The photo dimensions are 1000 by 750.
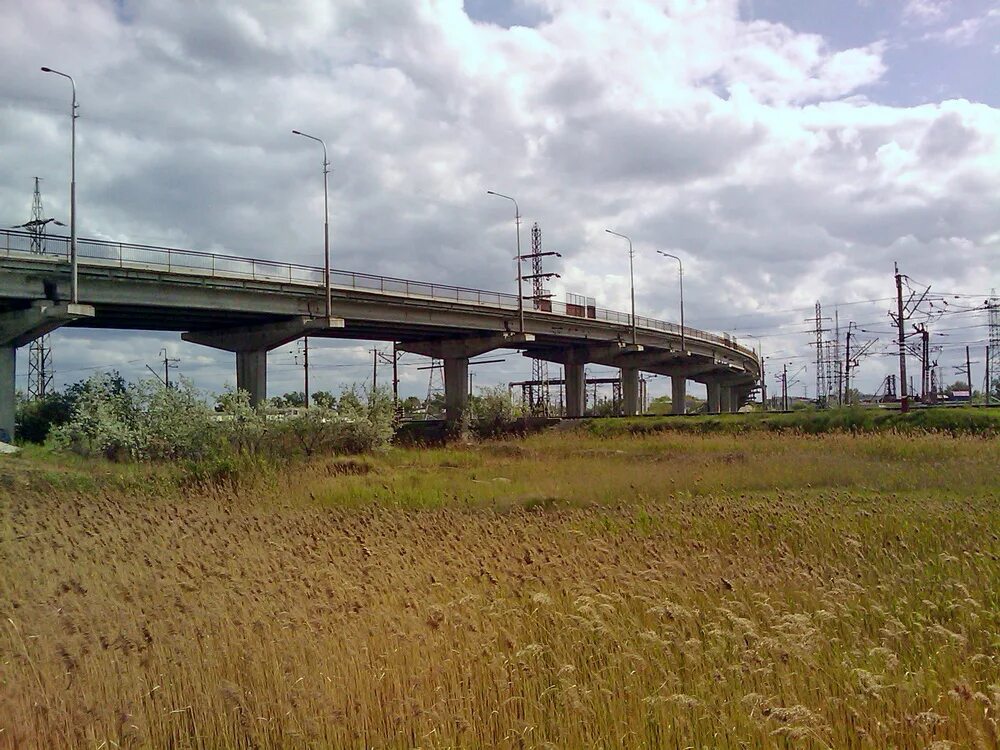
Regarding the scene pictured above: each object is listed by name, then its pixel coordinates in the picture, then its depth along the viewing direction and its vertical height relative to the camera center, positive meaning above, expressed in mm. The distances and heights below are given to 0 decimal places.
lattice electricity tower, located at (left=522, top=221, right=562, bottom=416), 83312 +13761
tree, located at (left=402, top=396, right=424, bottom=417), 60994 +1087
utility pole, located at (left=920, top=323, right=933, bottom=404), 70312 +4876
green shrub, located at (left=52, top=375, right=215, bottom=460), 24812 -31
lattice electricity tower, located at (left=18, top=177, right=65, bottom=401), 60528 +3913
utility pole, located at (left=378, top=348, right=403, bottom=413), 83019 +5200
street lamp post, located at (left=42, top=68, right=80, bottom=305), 32312 +7618
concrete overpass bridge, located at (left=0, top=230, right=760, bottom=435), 34500 +5838
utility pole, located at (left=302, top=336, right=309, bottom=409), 73144 +4876
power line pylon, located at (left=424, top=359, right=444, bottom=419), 80962 +2279
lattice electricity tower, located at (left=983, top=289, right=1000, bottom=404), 85325 +7603
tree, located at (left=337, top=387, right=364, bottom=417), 32750 +690
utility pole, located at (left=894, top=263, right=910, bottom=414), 48594 +4967
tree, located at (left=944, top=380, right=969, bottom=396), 136975 +4716
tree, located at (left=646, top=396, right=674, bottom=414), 117306 +1796
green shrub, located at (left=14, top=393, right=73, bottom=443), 42656 +401
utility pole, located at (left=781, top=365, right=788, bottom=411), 119094 +4339
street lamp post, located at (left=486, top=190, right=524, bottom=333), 54450 +7341
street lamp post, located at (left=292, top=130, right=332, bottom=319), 42500 +8499
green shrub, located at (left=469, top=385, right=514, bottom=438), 57219 +497
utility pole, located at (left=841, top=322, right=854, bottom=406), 90062 +4495
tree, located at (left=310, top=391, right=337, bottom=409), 32719 +847
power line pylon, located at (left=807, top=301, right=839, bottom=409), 109938 +8558
